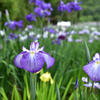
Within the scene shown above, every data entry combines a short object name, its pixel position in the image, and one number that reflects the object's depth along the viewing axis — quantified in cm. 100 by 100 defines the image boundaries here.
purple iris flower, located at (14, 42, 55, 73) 58
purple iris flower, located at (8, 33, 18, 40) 257
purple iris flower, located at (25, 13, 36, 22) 234
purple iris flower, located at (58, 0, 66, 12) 211
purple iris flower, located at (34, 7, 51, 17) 220
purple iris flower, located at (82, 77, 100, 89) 71
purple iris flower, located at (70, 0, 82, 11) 199
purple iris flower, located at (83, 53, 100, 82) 56
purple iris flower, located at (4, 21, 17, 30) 257
